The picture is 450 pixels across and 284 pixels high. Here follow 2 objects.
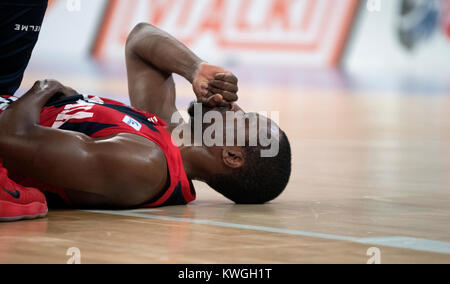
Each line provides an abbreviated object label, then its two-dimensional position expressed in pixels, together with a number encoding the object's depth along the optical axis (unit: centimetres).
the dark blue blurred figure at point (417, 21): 2377
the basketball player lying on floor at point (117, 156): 391
